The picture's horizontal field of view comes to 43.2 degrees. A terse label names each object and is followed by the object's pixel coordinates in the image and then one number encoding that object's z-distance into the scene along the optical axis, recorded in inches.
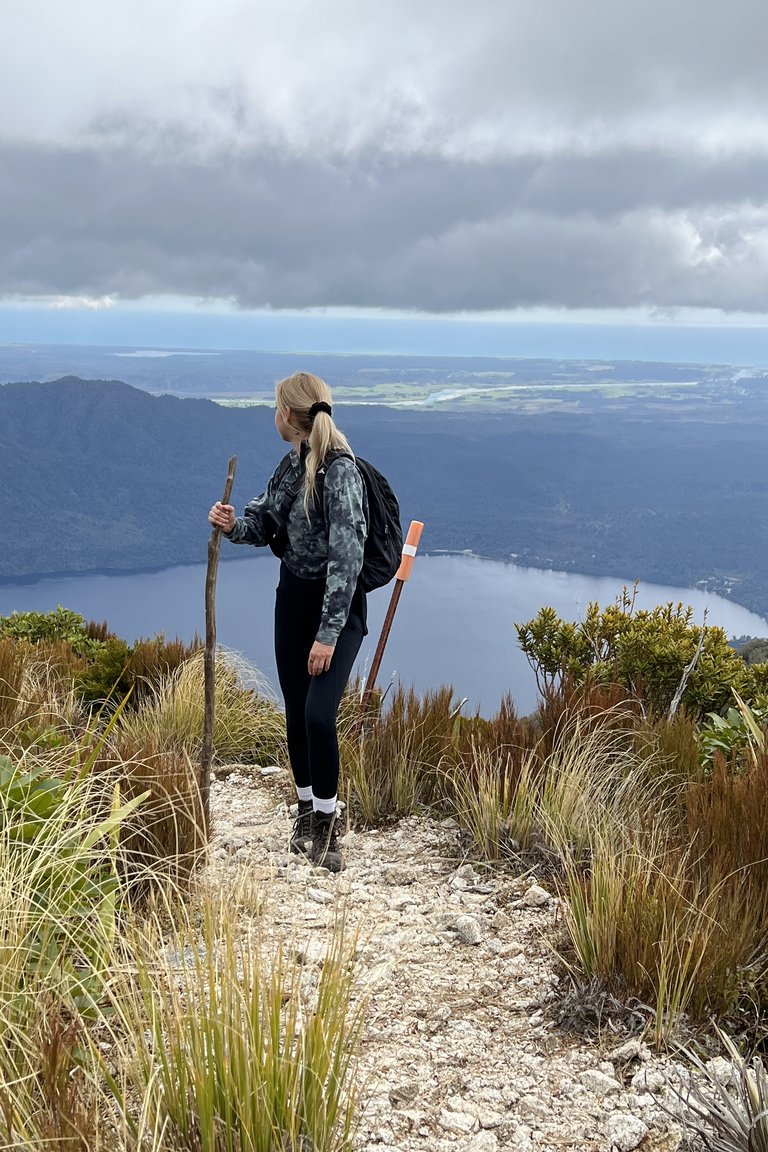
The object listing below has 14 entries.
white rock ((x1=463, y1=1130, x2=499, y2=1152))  78.2
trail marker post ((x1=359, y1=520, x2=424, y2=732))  208.2
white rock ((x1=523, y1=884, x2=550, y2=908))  126.0
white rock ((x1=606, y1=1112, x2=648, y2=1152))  79.0
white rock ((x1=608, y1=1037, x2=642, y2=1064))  89.7
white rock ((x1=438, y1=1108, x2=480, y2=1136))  80.3
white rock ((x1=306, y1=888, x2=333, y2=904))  128.5
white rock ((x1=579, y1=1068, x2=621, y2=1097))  85.8
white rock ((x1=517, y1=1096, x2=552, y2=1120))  82.7
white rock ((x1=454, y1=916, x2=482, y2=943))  116.3
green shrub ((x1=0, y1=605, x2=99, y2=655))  313.1
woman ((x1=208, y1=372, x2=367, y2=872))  131.5
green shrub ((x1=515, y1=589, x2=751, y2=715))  242.2
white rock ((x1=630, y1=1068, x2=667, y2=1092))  85.3
